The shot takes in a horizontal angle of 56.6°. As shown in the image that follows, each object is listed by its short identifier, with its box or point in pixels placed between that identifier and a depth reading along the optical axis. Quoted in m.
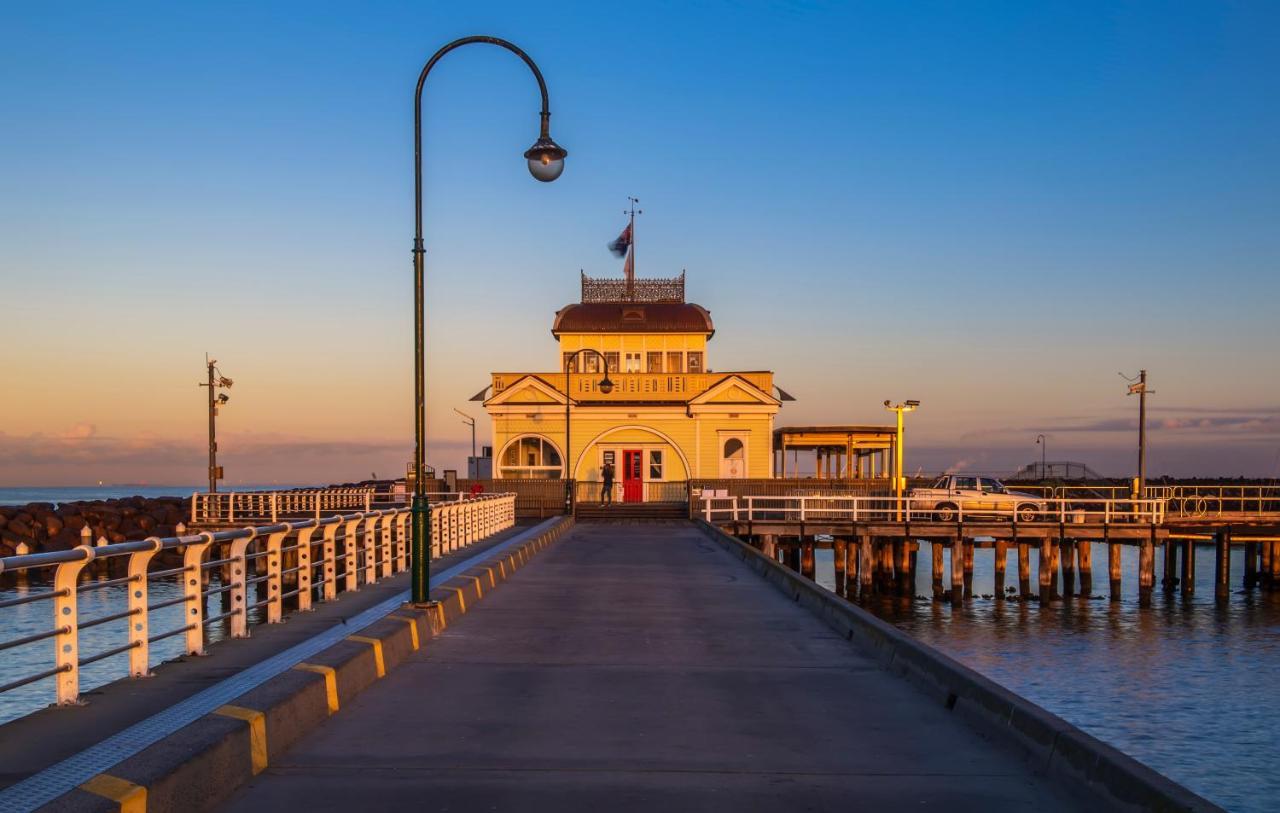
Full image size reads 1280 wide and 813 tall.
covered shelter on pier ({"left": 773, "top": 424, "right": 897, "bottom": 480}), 53.41
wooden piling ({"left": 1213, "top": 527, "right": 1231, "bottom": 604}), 41.28
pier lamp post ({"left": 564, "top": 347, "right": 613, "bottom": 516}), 44.67
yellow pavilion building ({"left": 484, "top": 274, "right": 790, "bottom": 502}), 50.47
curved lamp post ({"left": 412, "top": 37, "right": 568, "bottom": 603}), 13.98
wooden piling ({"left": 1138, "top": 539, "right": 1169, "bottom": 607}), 39.06
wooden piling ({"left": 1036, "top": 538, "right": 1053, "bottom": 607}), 38.72
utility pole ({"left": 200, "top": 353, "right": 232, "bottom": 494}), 45.90
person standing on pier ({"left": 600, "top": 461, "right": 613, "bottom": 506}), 47.75
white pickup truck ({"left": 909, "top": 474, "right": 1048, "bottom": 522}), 41.88
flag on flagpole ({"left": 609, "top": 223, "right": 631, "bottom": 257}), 61.72
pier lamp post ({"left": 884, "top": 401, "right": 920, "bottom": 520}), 43.69
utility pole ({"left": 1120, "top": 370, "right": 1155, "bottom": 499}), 48.00
